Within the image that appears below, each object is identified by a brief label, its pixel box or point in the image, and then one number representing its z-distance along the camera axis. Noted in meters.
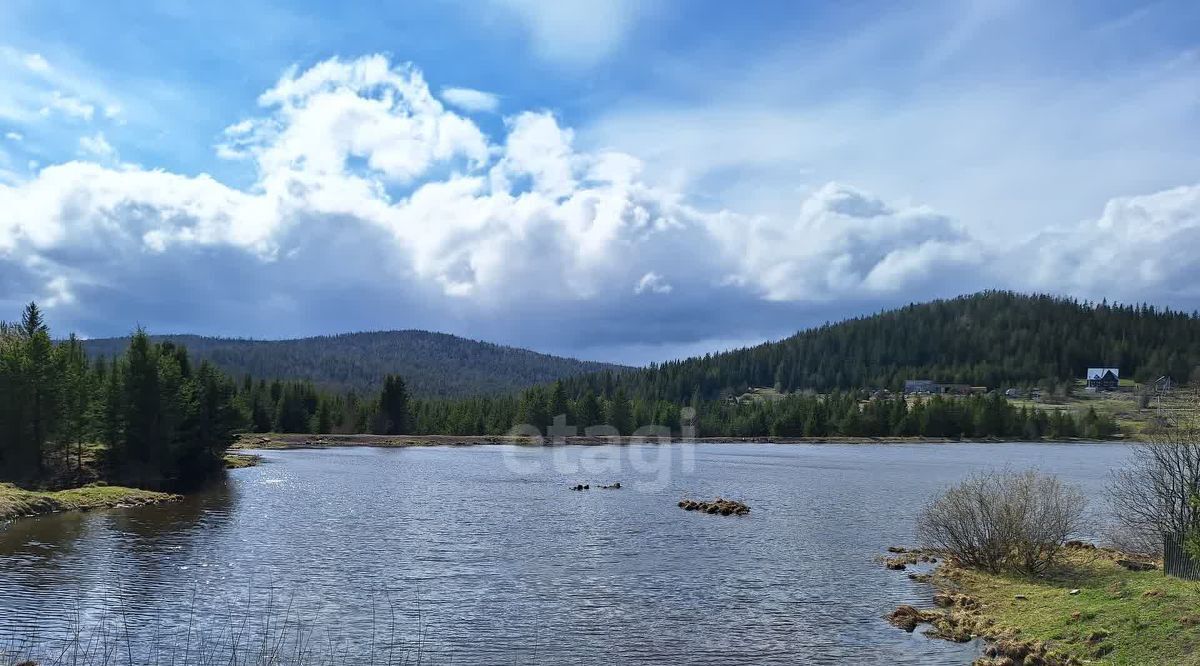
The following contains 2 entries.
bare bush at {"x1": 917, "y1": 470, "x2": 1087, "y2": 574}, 37.56
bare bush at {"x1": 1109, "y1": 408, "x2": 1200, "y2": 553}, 32.59
